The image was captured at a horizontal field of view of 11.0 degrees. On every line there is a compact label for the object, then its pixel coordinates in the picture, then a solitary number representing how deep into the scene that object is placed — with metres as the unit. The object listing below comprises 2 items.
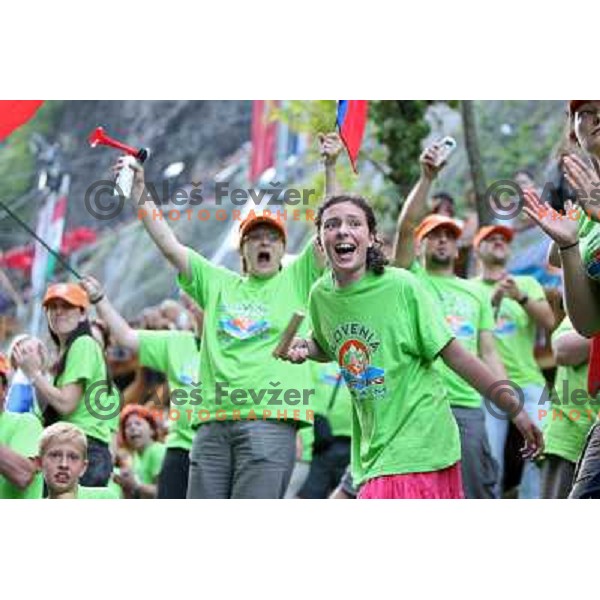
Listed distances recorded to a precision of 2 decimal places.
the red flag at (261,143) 31.23
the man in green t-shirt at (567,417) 14.05
